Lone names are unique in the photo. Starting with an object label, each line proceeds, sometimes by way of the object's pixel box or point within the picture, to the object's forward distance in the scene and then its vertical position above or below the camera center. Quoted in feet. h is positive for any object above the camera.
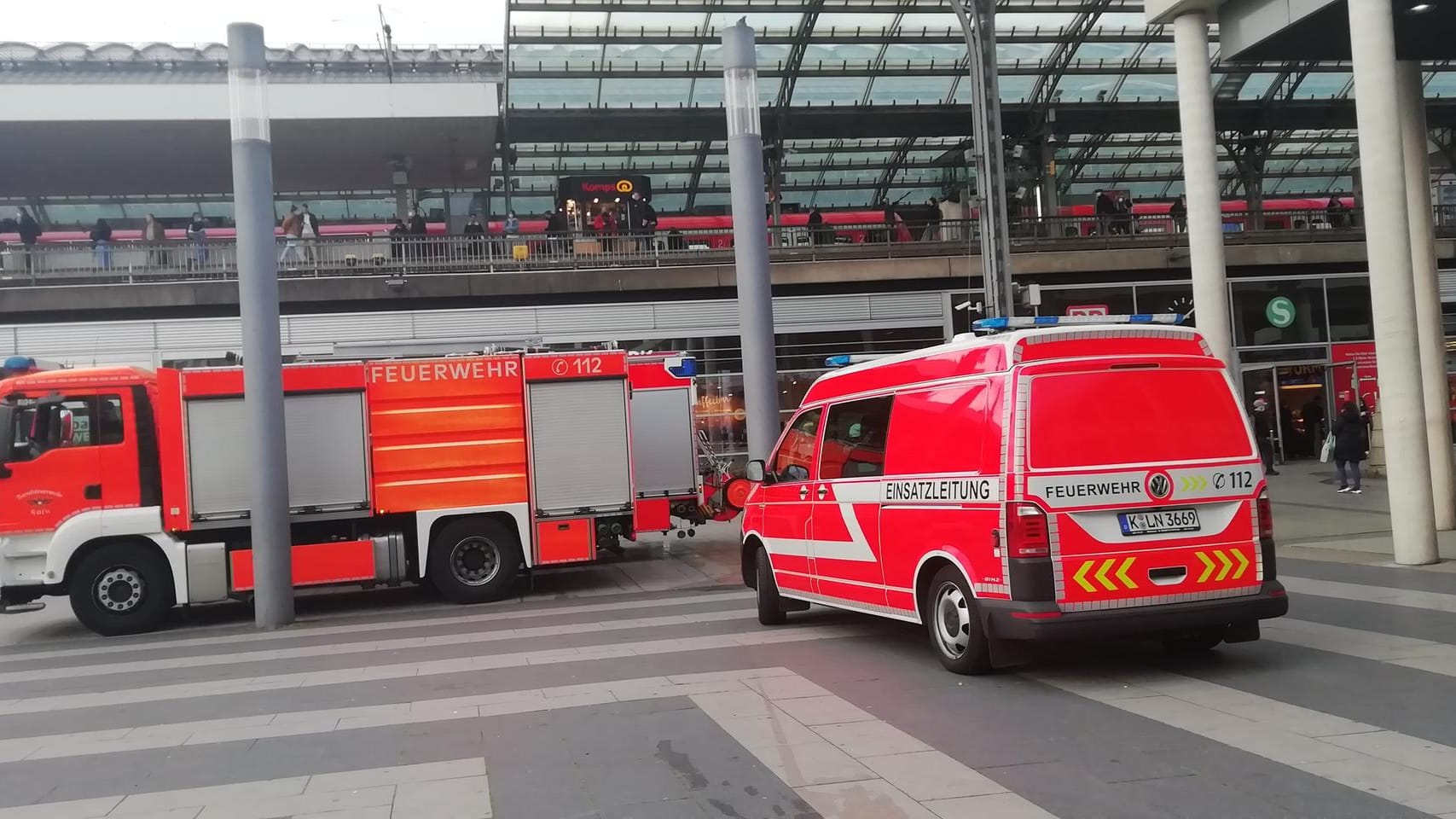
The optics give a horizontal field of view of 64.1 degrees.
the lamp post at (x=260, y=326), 39.32 +4.86
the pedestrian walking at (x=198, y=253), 80.94 +15.28
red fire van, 22.40 -1.64
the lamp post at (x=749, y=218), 50.37 +9.58
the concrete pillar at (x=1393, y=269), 37.88 +4.15
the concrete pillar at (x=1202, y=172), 48.85 +9.87
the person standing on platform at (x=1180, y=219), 92.07 +15.00
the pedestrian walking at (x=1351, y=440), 65.36 -2.42
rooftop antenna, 92.22 +32.95
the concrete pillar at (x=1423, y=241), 51.34 +6.70
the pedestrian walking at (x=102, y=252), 79.91 +15.58
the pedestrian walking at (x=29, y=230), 82.48 +17.94
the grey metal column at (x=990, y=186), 52.85 +10.79
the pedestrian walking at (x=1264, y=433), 76.95 -2.09
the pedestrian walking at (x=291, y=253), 80.59 +14.74
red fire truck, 39.91 -0.49
